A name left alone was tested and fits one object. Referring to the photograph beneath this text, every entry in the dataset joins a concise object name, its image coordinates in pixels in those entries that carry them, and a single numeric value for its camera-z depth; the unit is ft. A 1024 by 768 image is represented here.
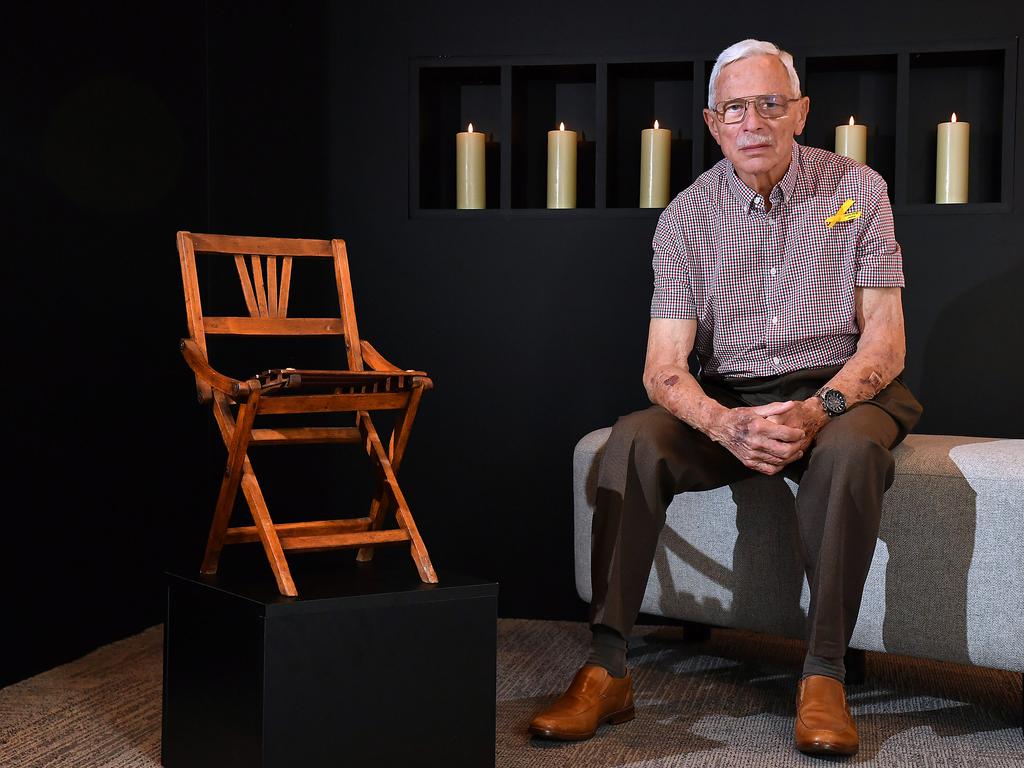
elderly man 6.32
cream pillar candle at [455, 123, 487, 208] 9.81
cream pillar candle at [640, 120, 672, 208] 9.55
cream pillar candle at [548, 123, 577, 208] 9.66
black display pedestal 5.35
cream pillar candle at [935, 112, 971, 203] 9.04
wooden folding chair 5.76
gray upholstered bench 6.46
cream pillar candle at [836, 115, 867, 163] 9.23
